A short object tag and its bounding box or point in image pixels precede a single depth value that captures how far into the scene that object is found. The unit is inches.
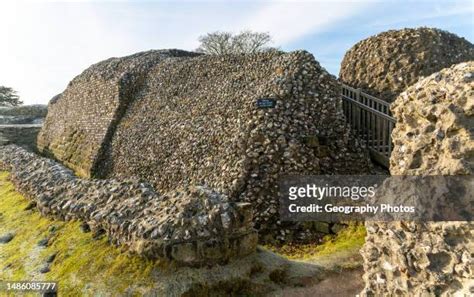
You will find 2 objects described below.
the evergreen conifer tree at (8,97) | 1833.9
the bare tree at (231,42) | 1491.1
